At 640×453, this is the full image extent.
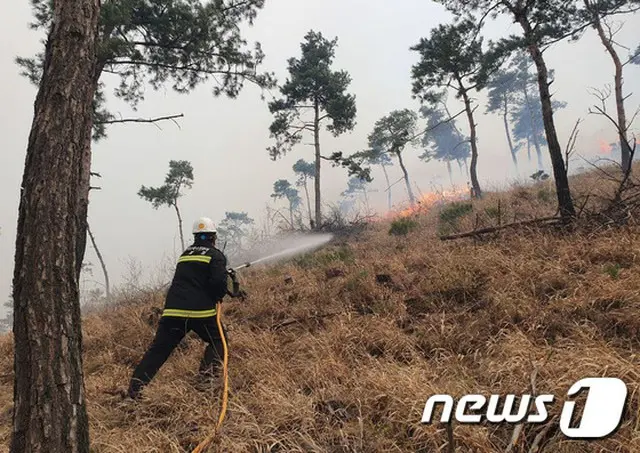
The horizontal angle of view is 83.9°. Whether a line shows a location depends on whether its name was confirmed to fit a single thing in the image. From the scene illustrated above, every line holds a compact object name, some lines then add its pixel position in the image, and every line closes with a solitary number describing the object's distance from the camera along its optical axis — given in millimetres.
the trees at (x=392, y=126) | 31812
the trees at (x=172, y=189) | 22812
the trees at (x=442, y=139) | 49969
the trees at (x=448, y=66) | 15578
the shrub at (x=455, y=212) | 11358
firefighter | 3592
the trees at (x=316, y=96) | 18125
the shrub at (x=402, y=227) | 11062
